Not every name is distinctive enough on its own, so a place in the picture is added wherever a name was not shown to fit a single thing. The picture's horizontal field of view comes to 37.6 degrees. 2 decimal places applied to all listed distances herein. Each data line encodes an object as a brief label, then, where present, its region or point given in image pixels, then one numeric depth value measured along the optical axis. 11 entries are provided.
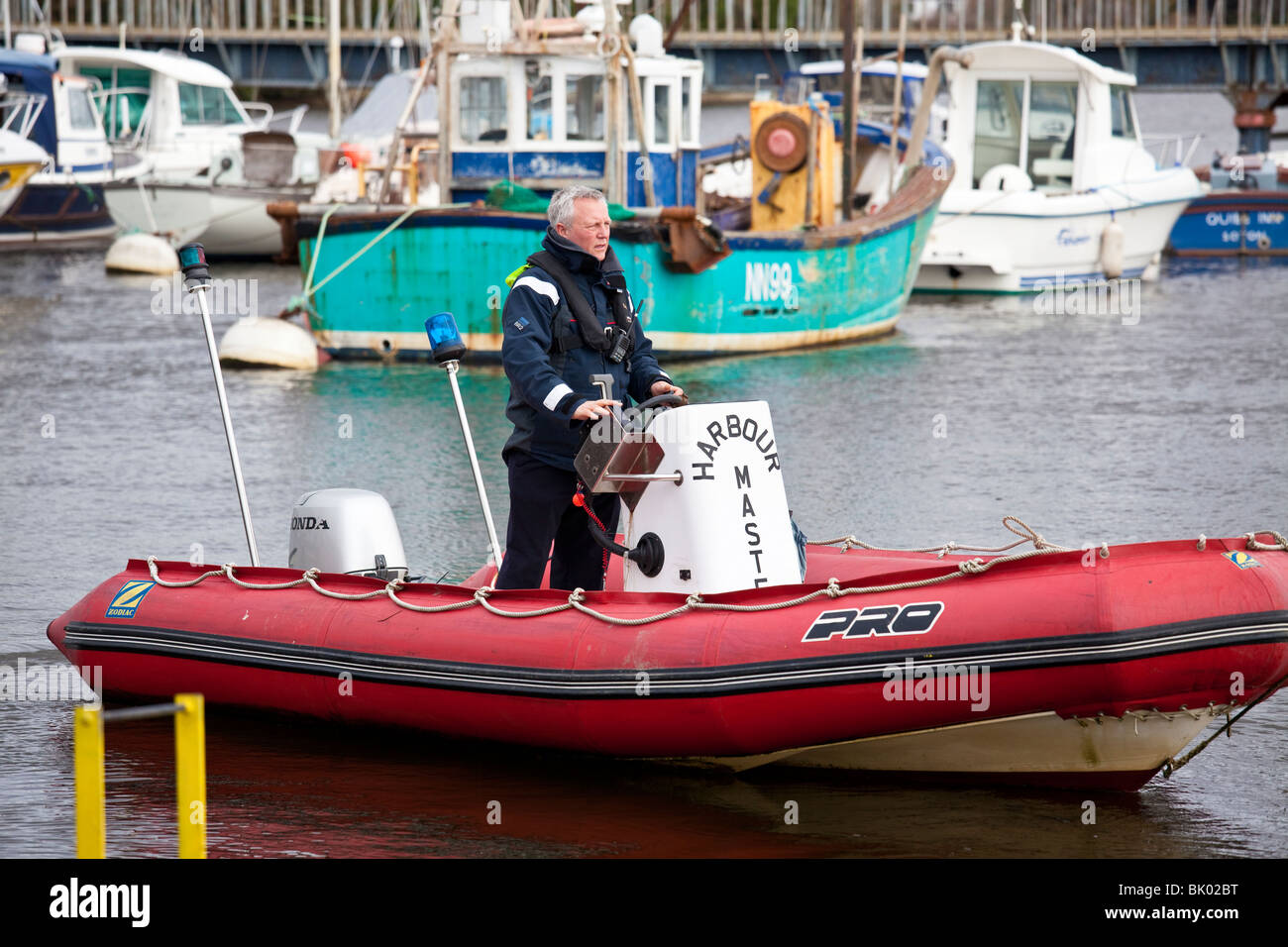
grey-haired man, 6.04
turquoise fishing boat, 15.11
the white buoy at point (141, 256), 24.80
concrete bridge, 41.75
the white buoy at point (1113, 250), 22.45
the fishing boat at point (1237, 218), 27.00
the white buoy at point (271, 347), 16.02
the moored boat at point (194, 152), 26.22
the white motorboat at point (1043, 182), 21.83
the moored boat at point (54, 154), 28.31
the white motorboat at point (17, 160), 25.45
